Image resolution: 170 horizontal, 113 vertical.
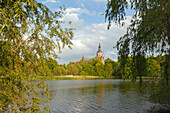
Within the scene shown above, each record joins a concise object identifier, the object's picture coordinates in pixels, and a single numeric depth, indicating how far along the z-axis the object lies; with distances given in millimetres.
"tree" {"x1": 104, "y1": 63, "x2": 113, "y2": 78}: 91188
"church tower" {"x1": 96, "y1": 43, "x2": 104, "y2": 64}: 165212
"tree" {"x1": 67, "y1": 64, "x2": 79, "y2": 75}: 72250
